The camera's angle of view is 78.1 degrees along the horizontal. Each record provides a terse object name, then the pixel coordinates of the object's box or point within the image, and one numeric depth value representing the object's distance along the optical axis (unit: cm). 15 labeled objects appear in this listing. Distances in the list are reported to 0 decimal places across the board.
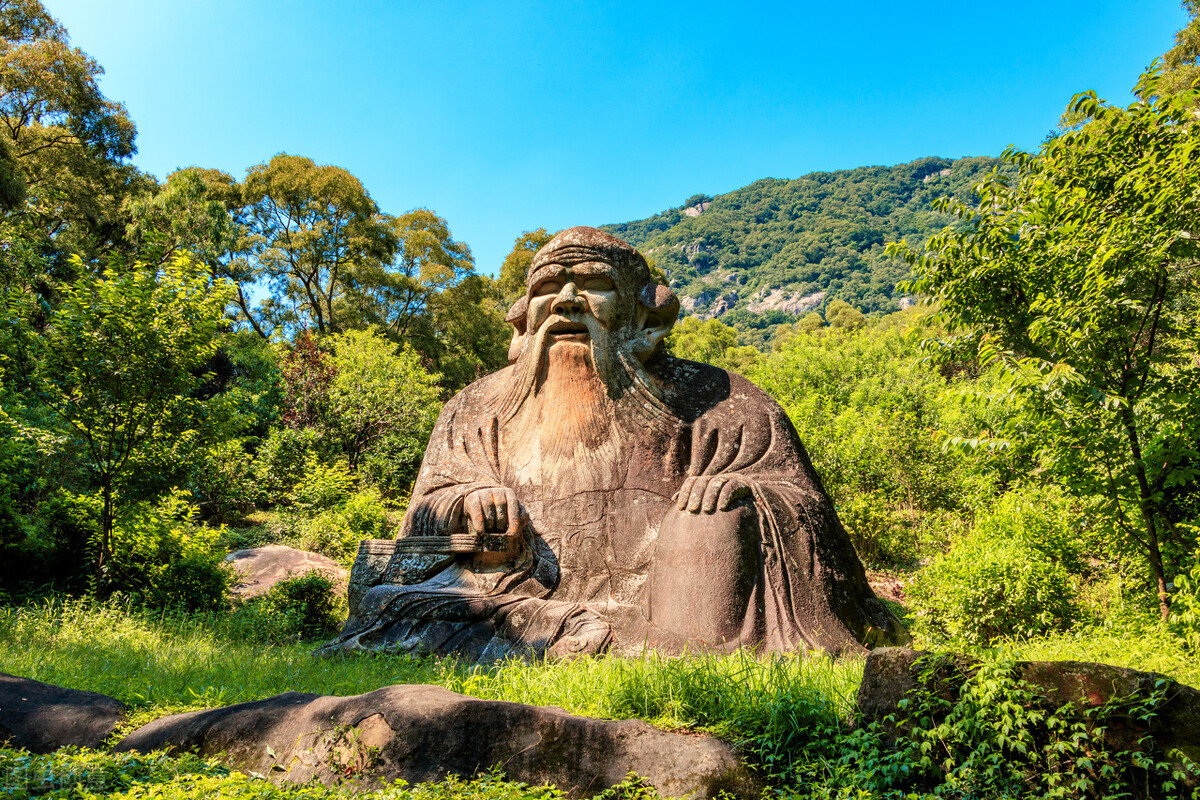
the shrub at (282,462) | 1499
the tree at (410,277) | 2420
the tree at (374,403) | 1636
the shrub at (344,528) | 1164
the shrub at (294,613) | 691
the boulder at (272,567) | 916
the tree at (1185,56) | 1255
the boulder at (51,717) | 298
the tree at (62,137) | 1594
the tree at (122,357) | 716
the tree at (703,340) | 3147
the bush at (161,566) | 772
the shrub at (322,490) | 1297
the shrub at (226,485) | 1355
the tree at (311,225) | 2281
